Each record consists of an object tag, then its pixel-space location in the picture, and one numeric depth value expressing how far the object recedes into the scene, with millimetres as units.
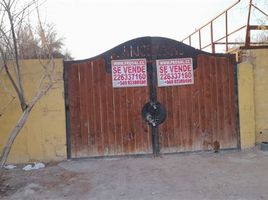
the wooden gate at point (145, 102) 6347
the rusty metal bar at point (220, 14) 7194
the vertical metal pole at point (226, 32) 7543
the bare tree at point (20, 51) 4763
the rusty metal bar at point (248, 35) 6827
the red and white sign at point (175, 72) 6415
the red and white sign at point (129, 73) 6358
